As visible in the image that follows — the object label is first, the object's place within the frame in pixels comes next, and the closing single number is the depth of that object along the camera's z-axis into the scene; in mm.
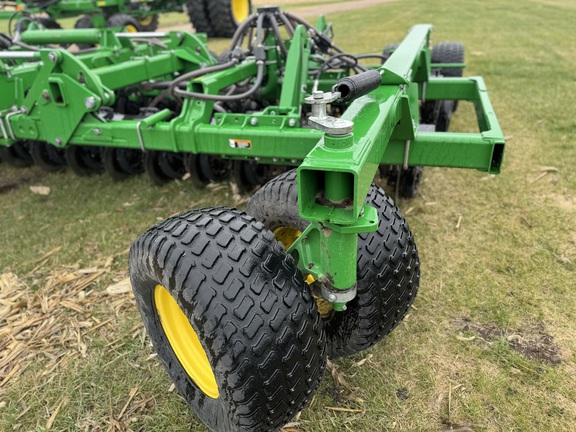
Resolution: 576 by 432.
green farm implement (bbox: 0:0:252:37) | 9914
